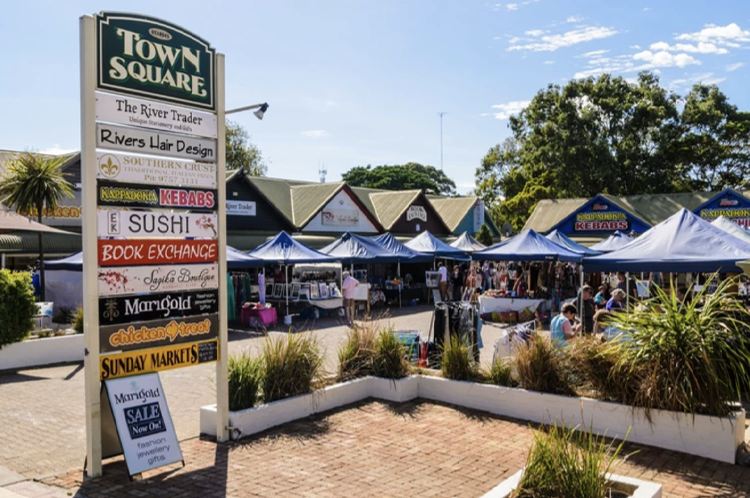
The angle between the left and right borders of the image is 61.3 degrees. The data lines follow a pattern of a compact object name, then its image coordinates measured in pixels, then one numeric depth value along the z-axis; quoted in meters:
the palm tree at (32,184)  19.69
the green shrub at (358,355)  9.45
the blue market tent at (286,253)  20.19
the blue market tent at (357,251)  22.56
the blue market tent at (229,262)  19.08
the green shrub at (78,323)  13.84
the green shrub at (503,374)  8.63
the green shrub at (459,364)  9.11
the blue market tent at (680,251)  11.15
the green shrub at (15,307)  11.52
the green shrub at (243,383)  7.72
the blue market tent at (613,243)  23.86
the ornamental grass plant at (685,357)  6.82
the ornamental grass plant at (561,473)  4.57
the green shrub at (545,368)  8.09
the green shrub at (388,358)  9.45
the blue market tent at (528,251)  18.77
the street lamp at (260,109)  14.43
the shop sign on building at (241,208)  27.93
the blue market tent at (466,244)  28.97
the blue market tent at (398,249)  24.33
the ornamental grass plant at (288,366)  8.19
